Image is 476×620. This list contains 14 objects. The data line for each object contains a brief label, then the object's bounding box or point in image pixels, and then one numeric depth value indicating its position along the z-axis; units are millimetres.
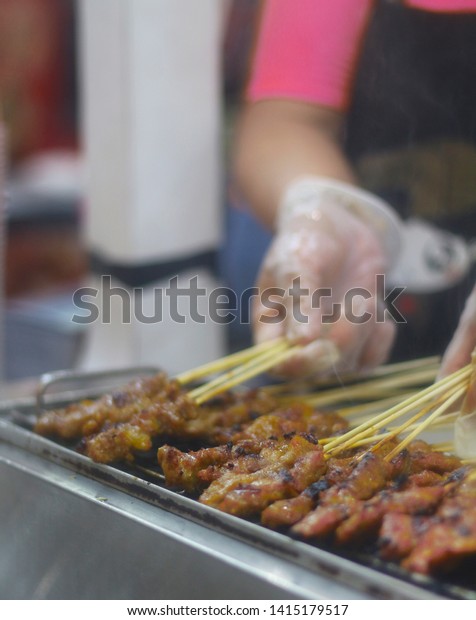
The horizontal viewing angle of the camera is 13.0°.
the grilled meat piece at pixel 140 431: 1432
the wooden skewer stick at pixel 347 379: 1545
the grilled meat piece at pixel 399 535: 1297
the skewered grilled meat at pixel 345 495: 1318
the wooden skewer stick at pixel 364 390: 1537
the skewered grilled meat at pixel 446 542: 1280
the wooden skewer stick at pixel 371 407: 1484
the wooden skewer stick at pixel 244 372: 1536
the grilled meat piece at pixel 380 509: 1314
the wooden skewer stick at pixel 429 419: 1392
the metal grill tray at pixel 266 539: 1274
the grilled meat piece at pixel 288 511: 1334
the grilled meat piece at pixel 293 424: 1460
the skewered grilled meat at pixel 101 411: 1498
